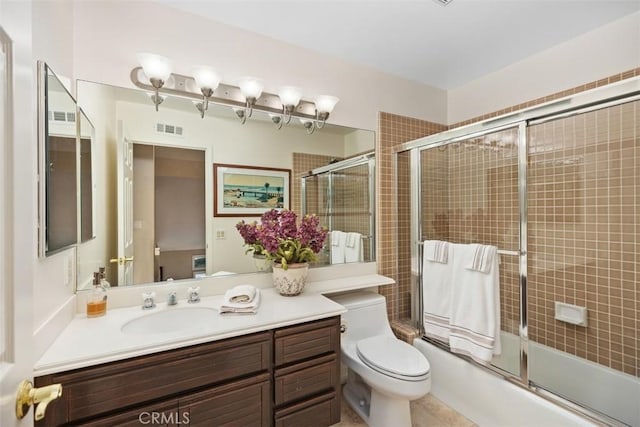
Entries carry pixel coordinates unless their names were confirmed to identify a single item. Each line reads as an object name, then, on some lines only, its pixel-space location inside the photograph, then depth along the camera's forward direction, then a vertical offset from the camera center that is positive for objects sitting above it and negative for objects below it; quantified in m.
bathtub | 1.52 -1.08
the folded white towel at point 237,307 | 1.40 -0.47
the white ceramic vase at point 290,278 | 1.71 -0.39
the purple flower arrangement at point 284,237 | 1.73 -0.15
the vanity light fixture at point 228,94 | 1.54 +0.75
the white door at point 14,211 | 0.50 +0.01
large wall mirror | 1.52 +0.21
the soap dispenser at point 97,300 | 1.36 -0.42
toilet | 1.50 -0.86
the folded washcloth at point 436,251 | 1.98 -0.28
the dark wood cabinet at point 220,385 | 1.01 -0.71
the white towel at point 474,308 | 1.69 -0.60
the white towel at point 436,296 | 1.95 -0.60
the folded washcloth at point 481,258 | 1.73 -0.29
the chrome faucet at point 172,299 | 1.53 -0.46
